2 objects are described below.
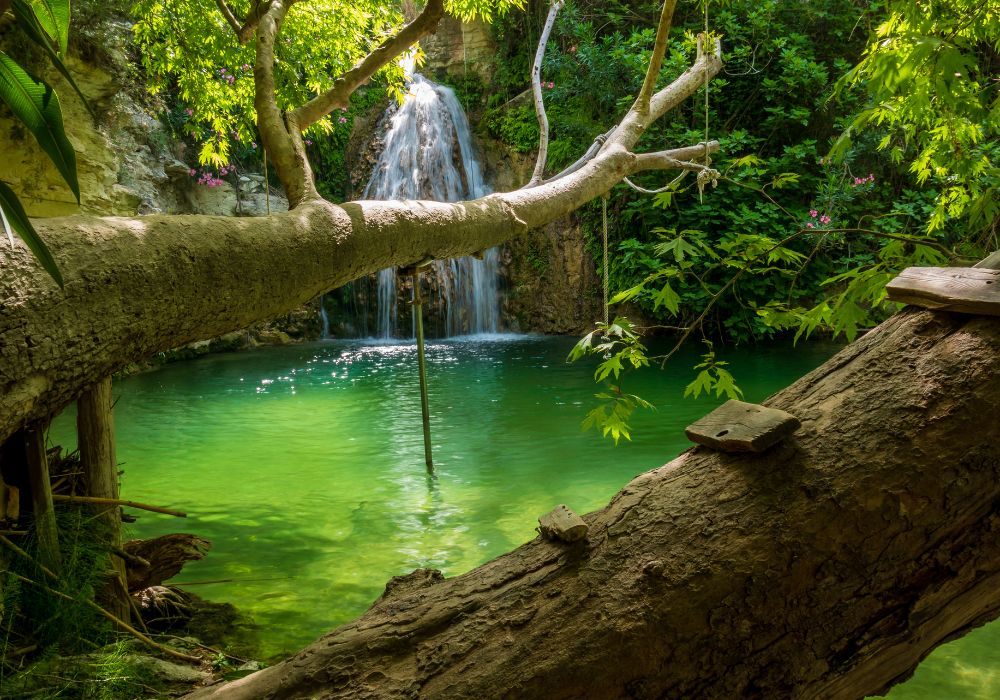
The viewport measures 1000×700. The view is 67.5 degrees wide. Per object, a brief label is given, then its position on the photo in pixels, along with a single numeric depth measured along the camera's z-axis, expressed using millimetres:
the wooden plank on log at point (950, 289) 1239
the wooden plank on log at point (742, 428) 1283
